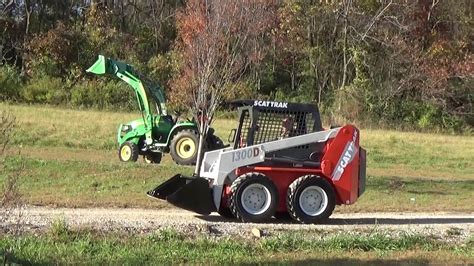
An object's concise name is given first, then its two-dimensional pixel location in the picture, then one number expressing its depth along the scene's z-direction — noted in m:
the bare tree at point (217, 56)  18.47
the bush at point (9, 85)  41.75
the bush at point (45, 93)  42.03
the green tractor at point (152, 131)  22.06
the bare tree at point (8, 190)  8.23
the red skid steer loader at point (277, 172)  13.26
